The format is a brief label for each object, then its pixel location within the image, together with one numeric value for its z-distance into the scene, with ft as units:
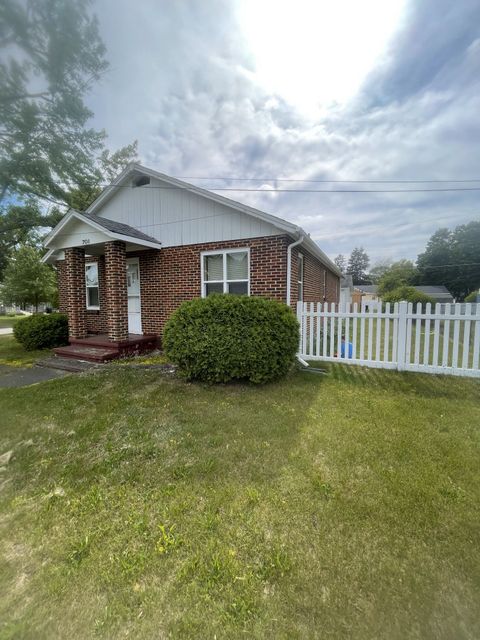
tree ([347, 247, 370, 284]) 298.97
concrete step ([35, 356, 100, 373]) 21.27
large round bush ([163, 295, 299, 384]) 15.76
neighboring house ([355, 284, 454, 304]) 145.79
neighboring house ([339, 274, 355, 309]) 89.76
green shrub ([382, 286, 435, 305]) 64.90
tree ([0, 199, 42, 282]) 39.39
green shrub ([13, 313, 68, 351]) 29.50
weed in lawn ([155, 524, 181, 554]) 6.03
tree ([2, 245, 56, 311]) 72.33
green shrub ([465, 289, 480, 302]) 115.96
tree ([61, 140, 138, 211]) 43.58
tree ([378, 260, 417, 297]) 136.98
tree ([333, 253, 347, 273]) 300.40
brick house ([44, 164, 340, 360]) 22.13
